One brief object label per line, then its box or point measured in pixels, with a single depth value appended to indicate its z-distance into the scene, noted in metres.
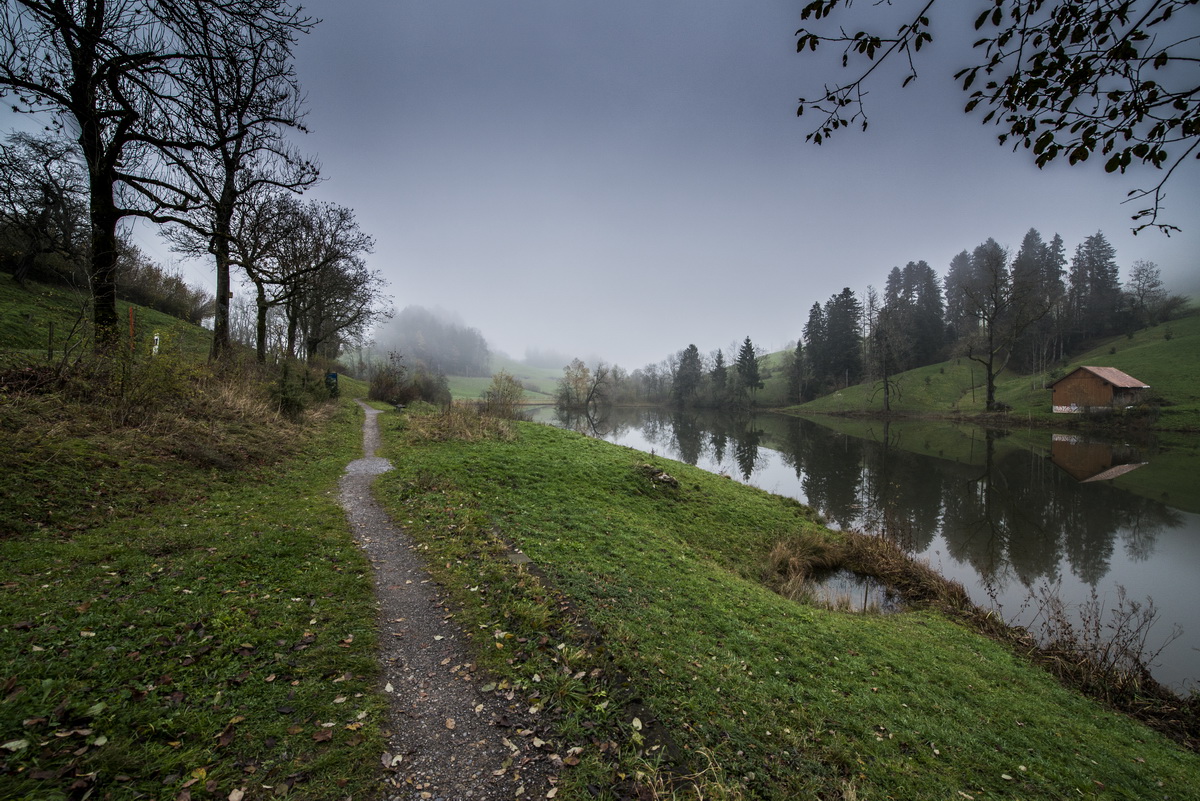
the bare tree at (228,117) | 6.76
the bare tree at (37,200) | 10.44
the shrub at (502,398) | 19.45
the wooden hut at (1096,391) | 34.72
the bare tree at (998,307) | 40.78
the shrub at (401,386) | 28.28
